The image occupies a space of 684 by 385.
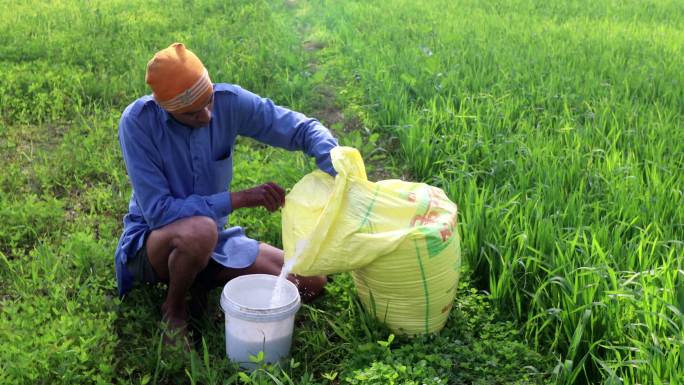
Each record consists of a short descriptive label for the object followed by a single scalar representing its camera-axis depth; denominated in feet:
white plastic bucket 7.32
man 7.90
